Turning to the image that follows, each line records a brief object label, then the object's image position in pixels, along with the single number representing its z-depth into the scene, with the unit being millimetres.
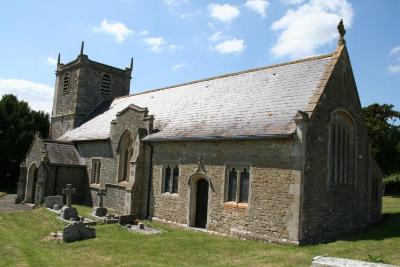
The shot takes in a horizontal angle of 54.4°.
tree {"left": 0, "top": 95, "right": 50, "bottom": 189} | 38281
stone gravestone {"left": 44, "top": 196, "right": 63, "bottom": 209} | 22578
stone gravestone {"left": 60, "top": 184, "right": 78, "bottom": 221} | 18516
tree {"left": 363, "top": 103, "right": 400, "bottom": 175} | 42281
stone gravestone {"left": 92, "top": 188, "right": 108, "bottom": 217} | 19541
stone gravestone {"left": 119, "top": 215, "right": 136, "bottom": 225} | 17875
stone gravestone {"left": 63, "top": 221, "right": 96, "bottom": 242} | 14797
